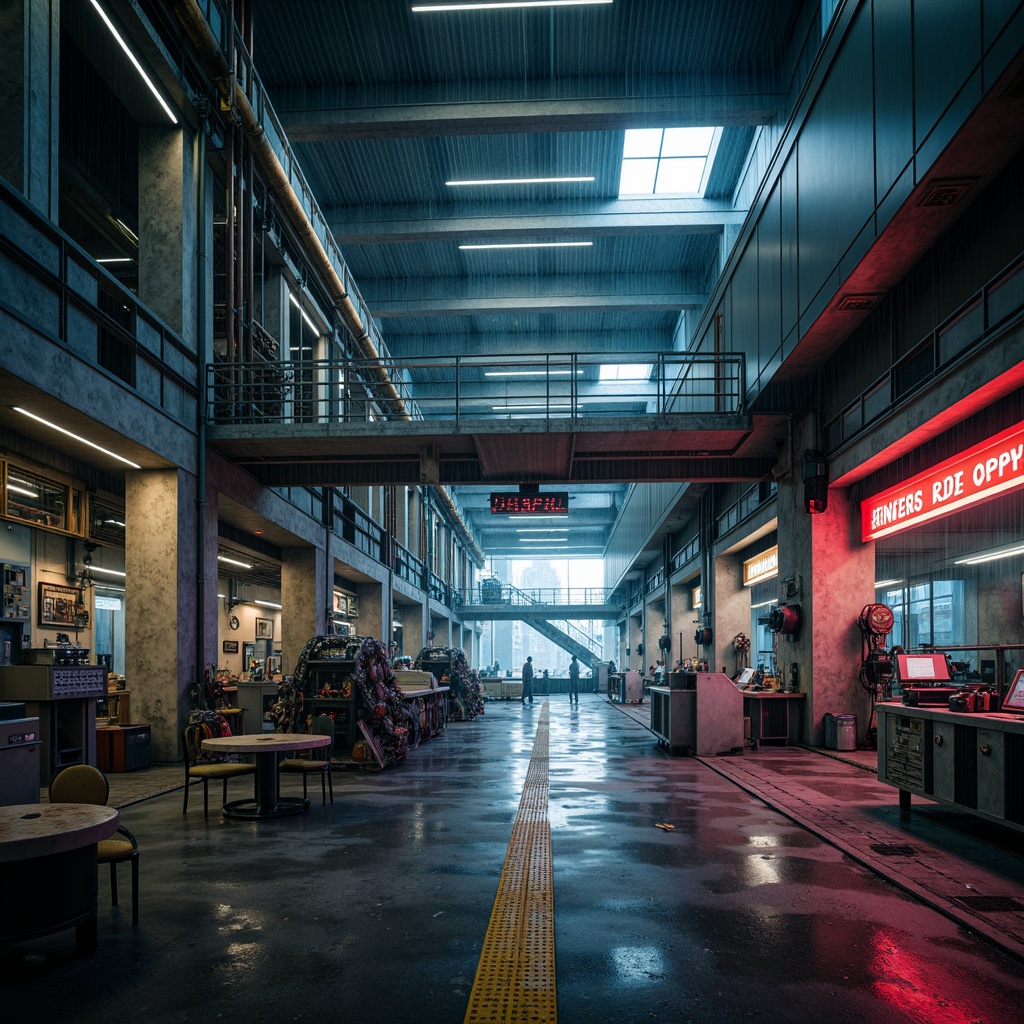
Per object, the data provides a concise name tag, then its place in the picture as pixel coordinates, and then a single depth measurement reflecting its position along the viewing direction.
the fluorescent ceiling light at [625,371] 31.62
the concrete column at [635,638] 40.76
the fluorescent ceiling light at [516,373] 30.74
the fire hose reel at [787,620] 14.04
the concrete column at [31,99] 8.84
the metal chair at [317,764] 8.97
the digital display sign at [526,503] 16.00
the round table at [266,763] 8.06
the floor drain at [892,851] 6.43
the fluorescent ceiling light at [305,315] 18.85
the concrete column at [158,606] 12.16
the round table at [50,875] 4.12
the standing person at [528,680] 31.34
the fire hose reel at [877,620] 13.04
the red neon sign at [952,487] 8.57
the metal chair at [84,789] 5.18
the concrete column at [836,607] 13.44
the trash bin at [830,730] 13.21
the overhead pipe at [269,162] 11.96
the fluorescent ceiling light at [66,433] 9.75
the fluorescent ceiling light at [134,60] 10.57
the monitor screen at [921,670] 8.83
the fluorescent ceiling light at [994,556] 15.26
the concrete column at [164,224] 12.60
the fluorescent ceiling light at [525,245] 22.20
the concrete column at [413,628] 32.78
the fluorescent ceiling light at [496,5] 13.74
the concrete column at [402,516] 29.64
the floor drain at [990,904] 5.07
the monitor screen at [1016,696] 6.80
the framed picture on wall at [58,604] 12.72
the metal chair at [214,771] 8.19
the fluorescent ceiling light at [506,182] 19.34
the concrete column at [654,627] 35.31
